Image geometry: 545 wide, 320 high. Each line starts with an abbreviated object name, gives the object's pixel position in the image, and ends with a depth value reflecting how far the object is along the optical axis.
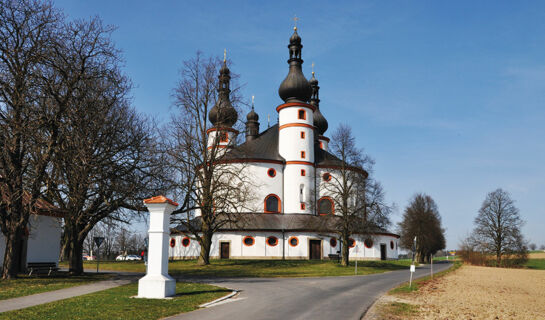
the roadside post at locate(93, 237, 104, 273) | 23.10
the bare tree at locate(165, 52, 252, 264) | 31.61
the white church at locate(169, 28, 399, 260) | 43.72
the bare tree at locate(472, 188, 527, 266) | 53.34
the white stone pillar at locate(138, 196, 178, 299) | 14.26
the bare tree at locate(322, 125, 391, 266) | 35.53
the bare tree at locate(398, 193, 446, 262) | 61.12
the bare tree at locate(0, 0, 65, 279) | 17.64
